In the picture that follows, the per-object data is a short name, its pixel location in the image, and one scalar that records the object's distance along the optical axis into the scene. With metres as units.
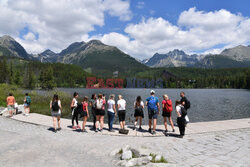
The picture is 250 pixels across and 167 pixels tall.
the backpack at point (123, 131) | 10.54
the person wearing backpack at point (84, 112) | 11.03
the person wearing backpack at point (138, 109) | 11.27
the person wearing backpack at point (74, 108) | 11.91
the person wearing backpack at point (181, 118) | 9.83
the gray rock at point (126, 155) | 6.50
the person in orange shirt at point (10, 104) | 15.62
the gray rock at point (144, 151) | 6.83
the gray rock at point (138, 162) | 6.06
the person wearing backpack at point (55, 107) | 10.93
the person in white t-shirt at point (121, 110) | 11.00
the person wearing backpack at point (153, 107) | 10.84
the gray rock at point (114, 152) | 7.08
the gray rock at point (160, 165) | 5.73
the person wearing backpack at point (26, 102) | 16.38
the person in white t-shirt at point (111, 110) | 11.01
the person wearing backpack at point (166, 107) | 10.70
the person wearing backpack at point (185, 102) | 12.37
